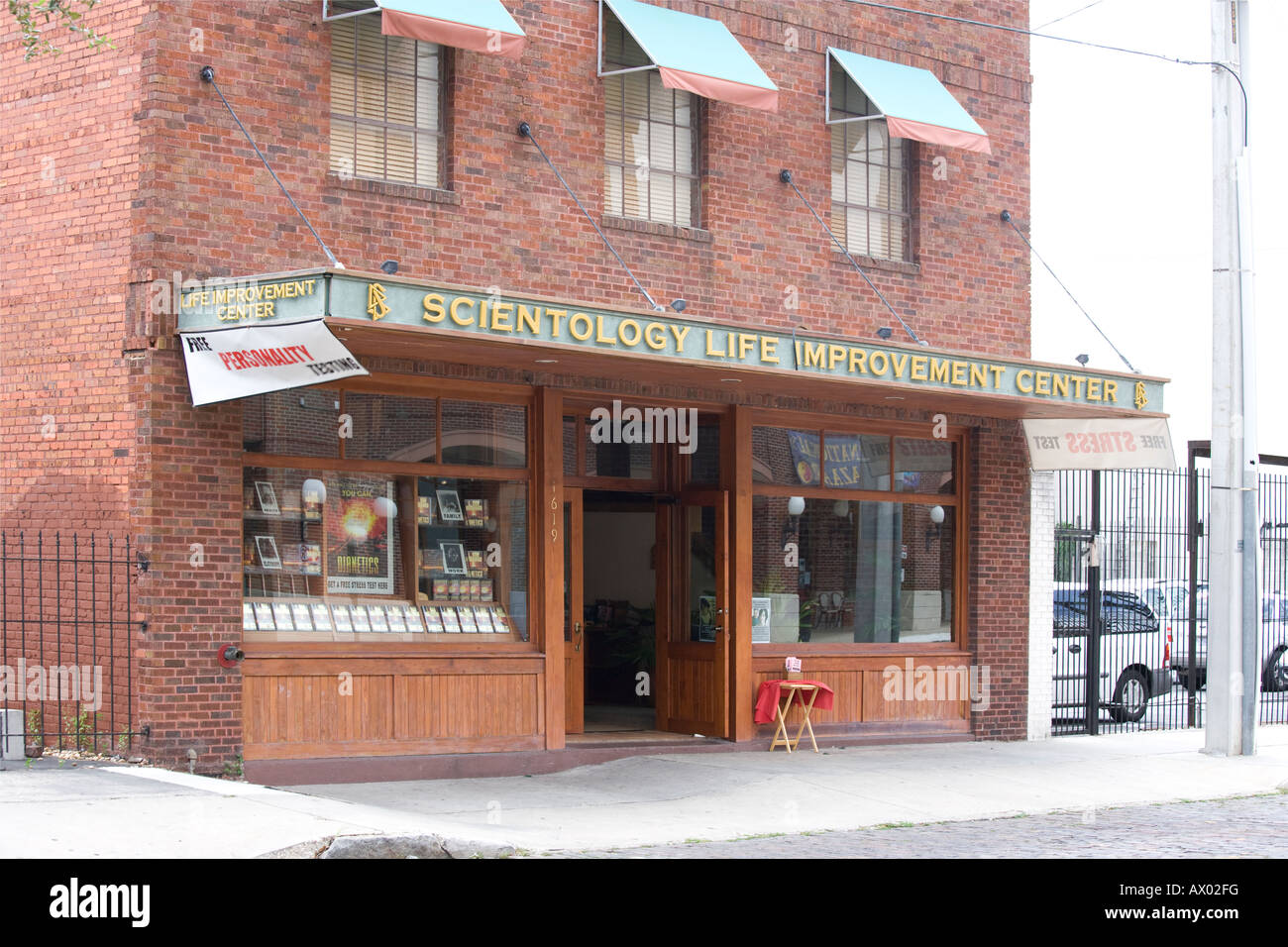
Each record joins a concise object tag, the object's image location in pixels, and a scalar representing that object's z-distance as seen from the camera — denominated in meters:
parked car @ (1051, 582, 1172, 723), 18.61
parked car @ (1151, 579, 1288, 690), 20.48
